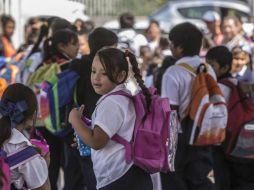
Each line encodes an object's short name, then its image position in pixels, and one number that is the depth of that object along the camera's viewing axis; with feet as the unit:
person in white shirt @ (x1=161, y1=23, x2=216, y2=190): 35.12
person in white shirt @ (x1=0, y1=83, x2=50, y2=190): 24.26
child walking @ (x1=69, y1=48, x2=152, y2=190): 26.03
